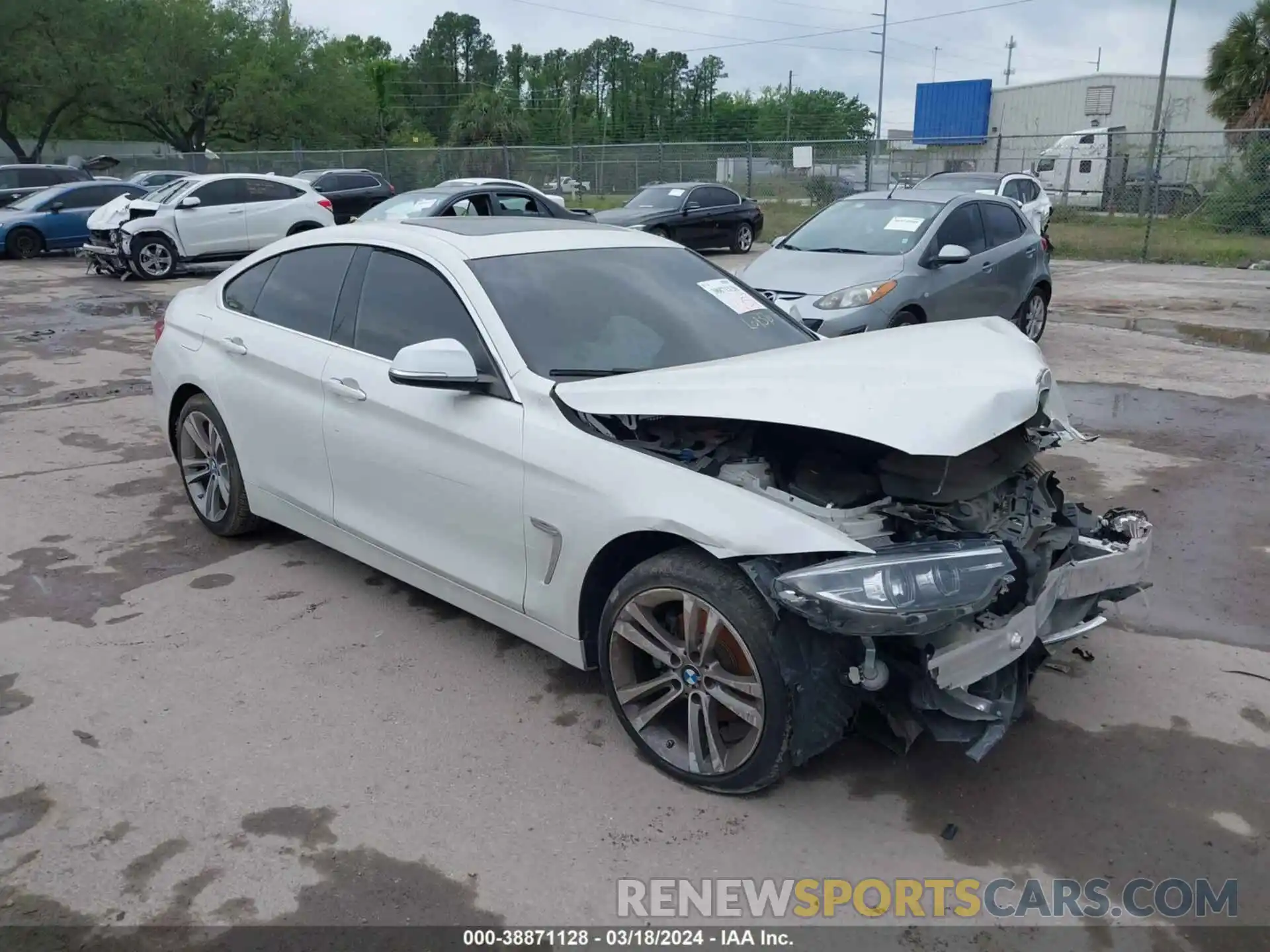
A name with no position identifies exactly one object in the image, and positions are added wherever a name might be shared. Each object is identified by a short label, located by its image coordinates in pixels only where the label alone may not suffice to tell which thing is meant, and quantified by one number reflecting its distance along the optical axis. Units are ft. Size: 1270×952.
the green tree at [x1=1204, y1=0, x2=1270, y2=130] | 88.48
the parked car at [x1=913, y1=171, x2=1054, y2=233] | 49.23
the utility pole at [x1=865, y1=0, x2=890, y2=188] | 179.16
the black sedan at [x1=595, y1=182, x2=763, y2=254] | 63.58
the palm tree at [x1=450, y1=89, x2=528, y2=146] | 212.84
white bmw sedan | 9.98
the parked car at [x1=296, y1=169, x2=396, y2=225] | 75.15
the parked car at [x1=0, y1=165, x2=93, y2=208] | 76.13
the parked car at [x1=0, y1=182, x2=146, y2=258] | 67.72
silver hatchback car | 27.35
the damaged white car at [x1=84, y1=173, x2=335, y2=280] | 56.03
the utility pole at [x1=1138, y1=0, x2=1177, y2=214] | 90.68
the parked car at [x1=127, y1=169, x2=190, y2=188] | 81.05
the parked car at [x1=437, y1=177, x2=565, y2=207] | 51.34
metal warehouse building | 99.50
